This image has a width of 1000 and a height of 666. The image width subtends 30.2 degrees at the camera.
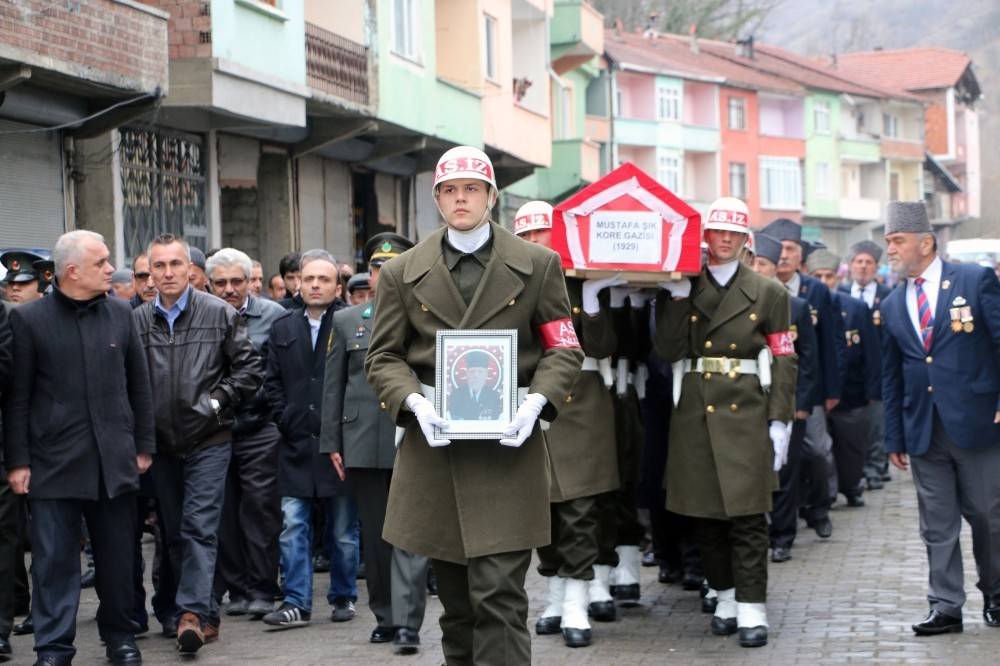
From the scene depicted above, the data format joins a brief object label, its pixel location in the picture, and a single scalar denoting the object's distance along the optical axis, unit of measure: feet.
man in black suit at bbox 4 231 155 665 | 29.68
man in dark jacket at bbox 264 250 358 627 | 35.04
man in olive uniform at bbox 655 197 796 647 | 32.78
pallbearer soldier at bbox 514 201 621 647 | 32.30
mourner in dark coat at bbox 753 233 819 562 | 42.60
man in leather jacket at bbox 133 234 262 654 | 32.22
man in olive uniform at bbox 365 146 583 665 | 22.86
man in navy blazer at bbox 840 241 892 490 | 60.64
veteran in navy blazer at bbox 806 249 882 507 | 52.85
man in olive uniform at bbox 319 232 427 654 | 33.19
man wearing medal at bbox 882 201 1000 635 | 32.17
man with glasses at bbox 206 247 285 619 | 36.22
